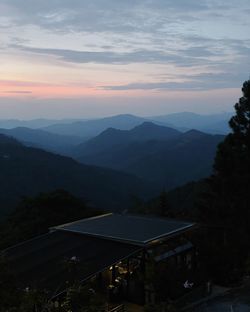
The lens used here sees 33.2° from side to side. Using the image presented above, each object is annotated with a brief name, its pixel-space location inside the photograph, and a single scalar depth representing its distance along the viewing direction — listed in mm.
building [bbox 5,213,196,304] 8625
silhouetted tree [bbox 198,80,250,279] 14273
